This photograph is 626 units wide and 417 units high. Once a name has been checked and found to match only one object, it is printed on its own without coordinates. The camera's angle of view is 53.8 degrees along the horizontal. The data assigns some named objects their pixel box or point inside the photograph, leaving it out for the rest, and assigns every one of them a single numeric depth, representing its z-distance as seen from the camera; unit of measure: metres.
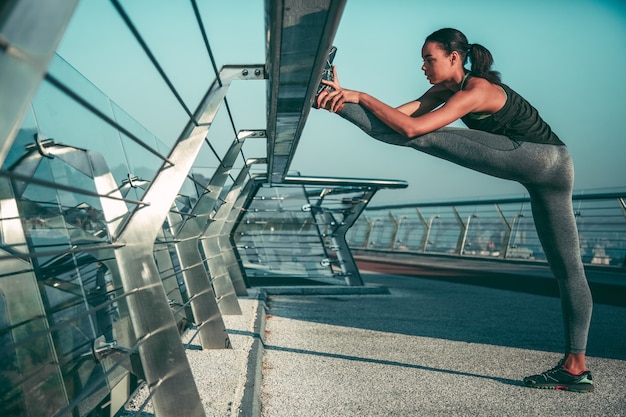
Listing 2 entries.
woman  2.01
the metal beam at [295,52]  1.28
